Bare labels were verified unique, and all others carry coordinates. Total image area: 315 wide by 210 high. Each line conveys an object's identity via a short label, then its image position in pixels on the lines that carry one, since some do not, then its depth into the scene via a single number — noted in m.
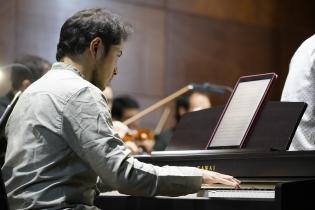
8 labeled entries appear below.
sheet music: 4.41
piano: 3.82
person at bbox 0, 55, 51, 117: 7.04
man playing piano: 3.59
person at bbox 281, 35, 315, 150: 4.95
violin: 9.55
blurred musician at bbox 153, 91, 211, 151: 9.49
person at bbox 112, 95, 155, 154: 9.66
